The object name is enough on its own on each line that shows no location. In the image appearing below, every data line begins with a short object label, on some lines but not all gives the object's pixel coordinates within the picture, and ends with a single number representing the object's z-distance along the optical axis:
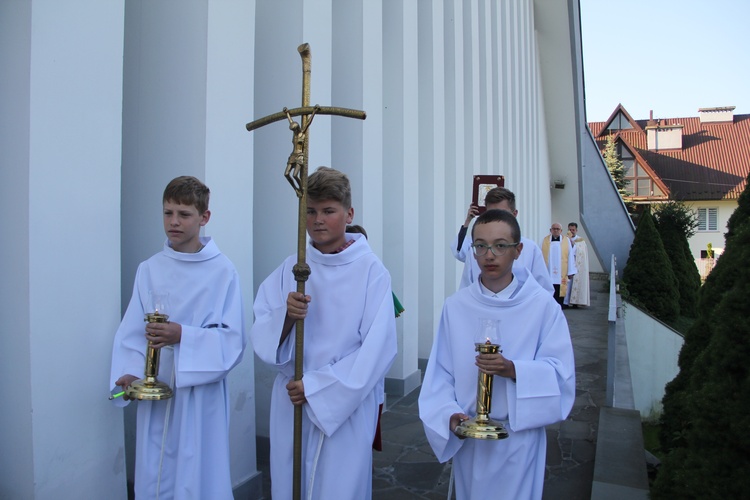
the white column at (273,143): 5.00
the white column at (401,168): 6.95
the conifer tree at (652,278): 15.02
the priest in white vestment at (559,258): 14.66
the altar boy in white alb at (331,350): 2.86
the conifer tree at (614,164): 38.16
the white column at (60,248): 2.90
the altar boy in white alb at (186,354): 3.03
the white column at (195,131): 3.95
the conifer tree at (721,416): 2.47
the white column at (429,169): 8.12
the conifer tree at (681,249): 16.64
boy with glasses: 2.79
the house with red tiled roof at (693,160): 43.59
